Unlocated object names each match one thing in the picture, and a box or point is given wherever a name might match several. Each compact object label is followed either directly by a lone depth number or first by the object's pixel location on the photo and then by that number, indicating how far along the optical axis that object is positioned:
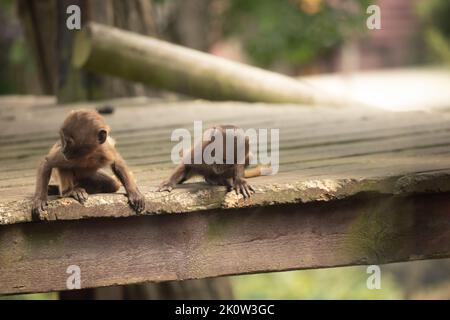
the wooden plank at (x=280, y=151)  6.91
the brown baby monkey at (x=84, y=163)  6.83
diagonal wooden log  13.25
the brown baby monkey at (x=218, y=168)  7.12
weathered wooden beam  6.90
